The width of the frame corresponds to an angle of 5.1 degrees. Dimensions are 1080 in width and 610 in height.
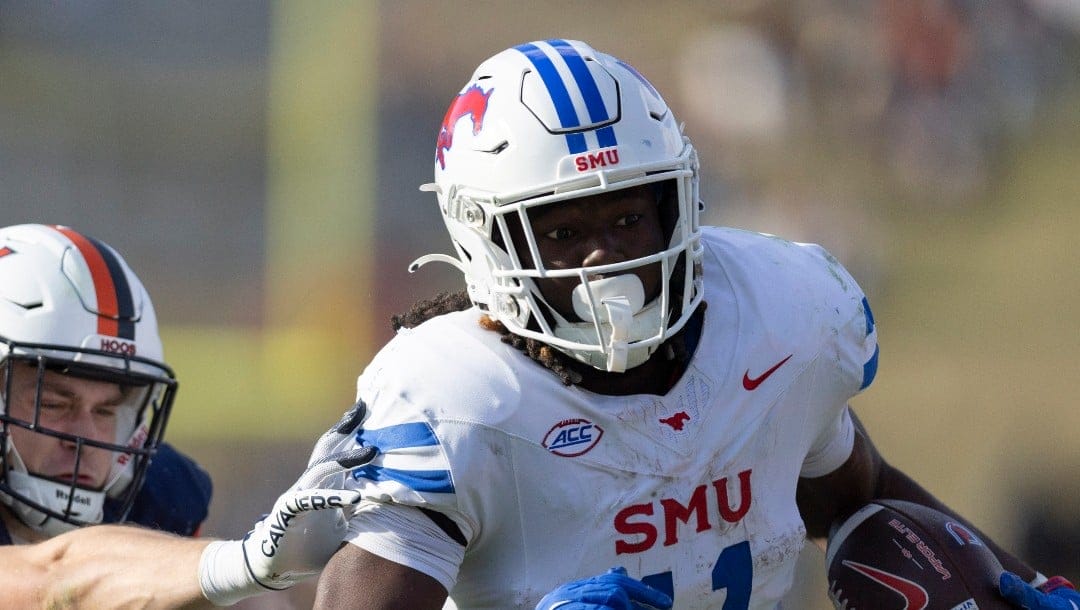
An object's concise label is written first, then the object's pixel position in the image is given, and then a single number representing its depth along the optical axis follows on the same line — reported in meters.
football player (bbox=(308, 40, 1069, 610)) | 9.38
